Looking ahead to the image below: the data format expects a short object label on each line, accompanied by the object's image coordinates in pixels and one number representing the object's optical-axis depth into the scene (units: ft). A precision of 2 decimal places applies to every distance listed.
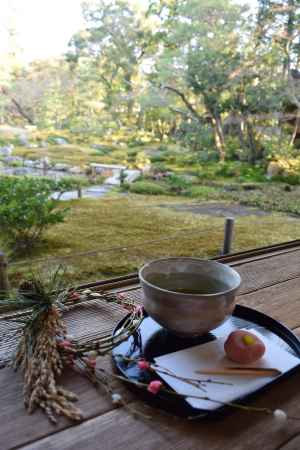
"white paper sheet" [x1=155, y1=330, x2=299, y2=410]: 1.35
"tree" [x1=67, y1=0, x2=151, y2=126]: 18.39
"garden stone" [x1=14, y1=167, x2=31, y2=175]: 16.48
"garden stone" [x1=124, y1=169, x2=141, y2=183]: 16.75
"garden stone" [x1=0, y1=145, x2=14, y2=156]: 19.85
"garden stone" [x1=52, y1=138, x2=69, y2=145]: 23.41
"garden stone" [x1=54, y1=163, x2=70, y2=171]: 18.76
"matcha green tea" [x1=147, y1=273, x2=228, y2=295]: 1.77
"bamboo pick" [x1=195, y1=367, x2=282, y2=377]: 1.44
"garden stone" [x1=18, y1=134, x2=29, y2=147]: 21.48
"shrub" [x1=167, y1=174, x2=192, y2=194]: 14.94
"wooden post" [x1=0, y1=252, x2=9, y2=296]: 3.72
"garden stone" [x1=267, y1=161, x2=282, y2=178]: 17.65
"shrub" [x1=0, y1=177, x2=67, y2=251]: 6.59
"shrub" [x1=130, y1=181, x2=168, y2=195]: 14.42
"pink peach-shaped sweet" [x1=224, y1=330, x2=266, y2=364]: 1.50
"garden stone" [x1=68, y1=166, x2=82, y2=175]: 18.33
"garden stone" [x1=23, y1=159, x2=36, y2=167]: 18.57
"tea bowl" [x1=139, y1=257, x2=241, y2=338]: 1.49
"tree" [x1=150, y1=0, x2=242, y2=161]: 17.76
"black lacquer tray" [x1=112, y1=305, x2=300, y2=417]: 1.34
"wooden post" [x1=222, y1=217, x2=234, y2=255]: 5.72
